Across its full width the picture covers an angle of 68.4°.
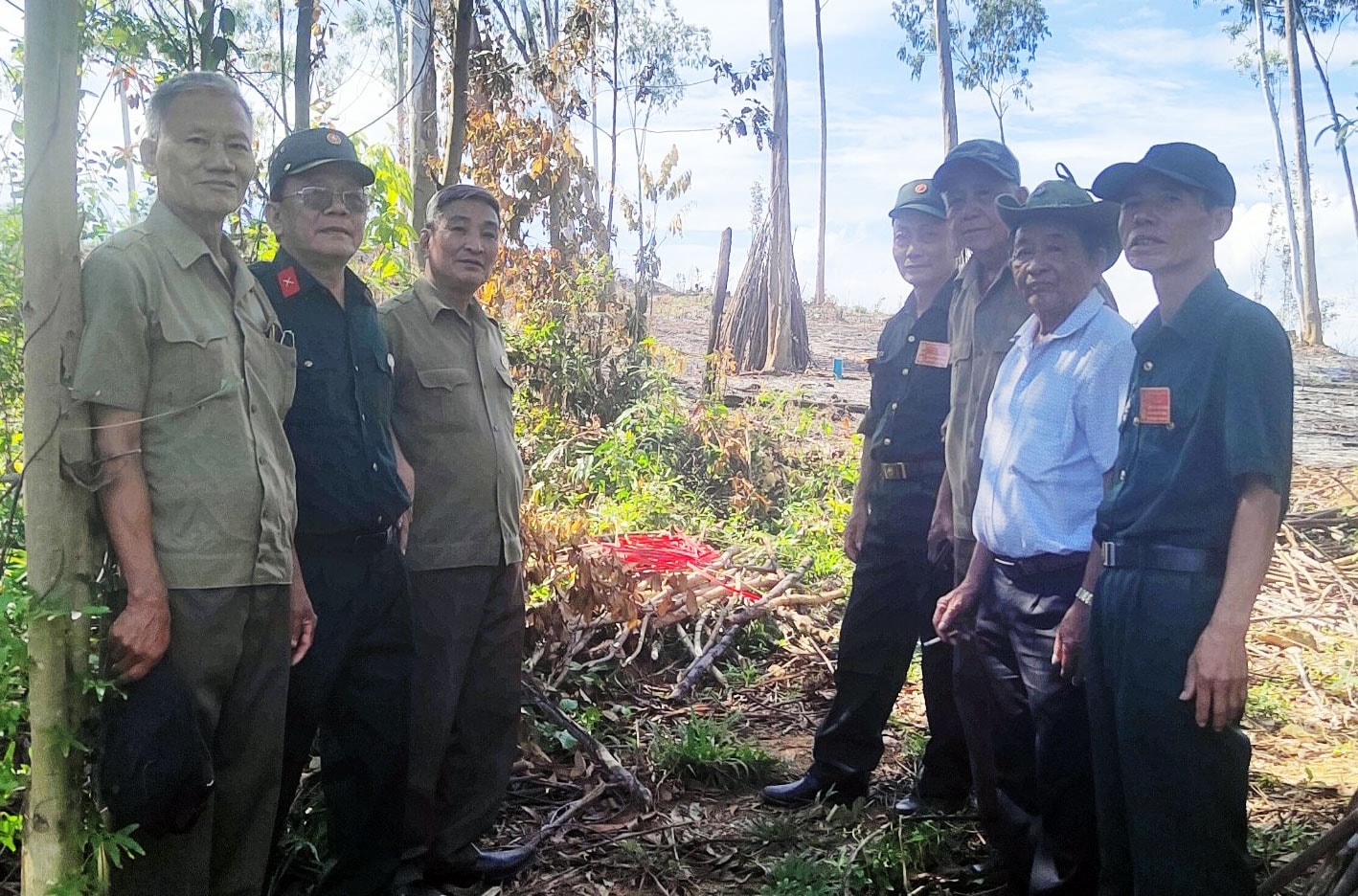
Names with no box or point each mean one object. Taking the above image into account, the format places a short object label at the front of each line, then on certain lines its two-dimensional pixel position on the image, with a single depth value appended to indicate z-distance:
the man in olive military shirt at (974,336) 3.16
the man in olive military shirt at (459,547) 3.12
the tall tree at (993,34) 22.94
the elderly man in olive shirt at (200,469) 2.04
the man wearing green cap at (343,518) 2.65
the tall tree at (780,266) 13.77
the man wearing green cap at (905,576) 3.71
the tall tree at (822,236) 26.78
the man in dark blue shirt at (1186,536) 2.15
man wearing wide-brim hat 2.70
